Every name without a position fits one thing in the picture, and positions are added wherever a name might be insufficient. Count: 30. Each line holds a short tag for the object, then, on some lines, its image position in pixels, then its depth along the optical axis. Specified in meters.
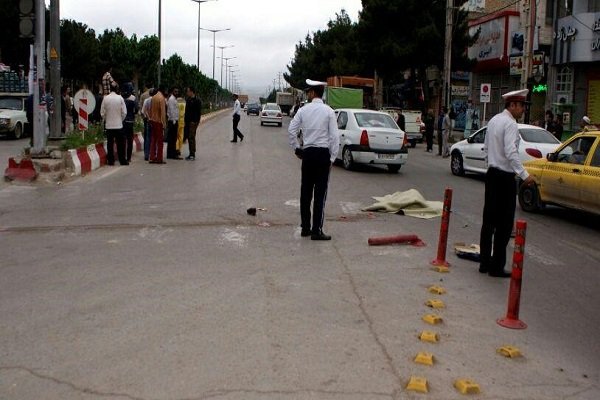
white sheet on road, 10.88
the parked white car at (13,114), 24.30
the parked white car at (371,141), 16.86
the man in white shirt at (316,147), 8.47
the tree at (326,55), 57.44
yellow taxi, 10.29
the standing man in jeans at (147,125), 17.17
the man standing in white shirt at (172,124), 18.48
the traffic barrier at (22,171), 13.24
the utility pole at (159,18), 35.34
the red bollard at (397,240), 8.34
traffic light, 12.88
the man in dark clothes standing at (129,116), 16.67
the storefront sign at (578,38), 27.17
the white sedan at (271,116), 45.88
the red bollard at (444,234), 7.29
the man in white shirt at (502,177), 6.89
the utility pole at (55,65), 15.09
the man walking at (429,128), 28.09
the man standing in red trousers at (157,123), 16.86
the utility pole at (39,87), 13.42
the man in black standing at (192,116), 18.56
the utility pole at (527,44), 27.80
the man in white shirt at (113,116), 15.49
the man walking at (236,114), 25.45
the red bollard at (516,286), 5.43
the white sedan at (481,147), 15.18
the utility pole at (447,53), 27.80
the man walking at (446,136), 24.94
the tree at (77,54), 48.42
